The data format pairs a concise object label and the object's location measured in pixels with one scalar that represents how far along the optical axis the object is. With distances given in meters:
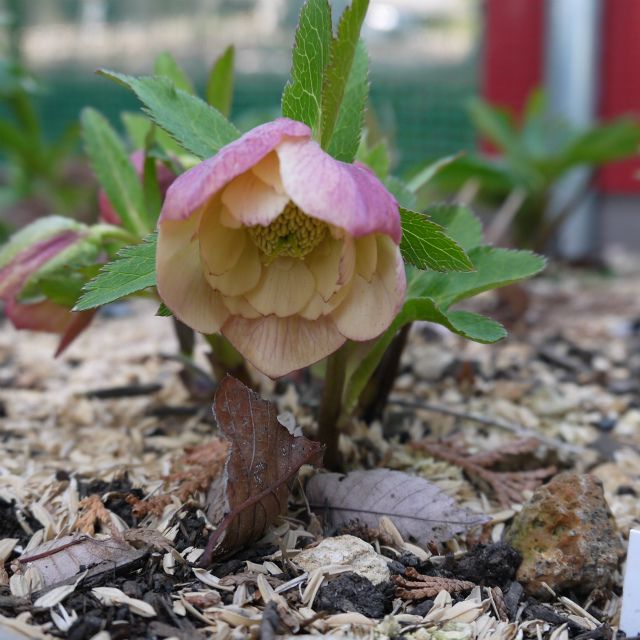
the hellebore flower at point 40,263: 0.30
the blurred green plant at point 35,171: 0.75
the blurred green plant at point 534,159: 0.62
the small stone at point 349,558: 0.25
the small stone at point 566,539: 0.26
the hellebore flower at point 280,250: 0.21
